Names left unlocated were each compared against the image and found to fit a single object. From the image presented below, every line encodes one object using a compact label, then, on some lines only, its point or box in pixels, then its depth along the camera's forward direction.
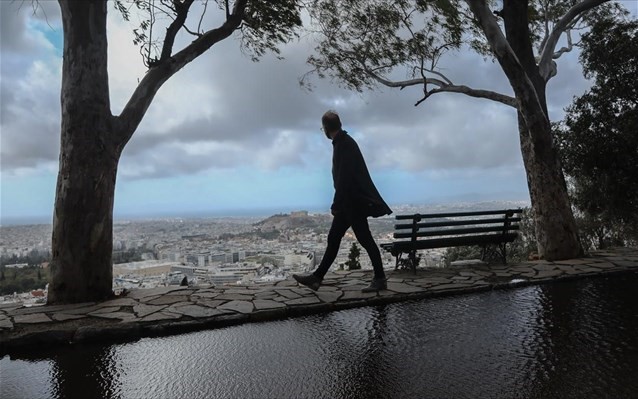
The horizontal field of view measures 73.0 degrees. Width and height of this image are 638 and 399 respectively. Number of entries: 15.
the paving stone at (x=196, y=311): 4.90
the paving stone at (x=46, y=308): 5.08
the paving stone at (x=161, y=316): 4.74
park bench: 7.31
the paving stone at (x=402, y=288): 5.99
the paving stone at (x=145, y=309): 4.95
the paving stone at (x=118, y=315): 4.75
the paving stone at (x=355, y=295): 5.62
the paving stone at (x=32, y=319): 4.62
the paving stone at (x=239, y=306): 5.12
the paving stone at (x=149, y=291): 5.93
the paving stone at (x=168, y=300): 5.47
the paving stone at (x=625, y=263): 7.61
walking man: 5.93
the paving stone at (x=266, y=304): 5.24
